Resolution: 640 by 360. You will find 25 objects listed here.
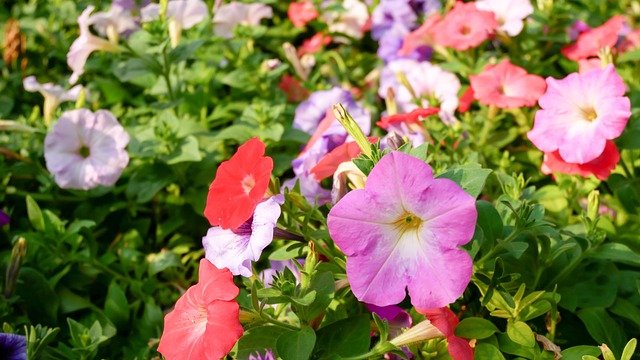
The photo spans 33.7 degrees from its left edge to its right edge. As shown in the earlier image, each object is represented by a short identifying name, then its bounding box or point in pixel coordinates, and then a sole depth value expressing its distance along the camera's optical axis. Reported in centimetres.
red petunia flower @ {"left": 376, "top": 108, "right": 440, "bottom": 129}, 73
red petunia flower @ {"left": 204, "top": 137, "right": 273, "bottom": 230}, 60
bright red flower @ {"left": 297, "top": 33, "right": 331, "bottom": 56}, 102
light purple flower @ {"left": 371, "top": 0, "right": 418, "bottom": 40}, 99
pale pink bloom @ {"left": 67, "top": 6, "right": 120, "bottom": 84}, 85
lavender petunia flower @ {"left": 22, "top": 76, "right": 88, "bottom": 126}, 85
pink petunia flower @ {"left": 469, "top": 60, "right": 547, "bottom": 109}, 78
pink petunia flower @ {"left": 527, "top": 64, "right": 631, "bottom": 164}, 69
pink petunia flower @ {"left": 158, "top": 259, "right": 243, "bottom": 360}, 57
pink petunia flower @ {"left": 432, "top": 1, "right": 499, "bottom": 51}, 85
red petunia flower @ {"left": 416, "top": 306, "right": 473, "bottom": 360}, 59
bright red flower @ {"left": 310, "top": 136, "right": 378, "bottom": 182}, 65
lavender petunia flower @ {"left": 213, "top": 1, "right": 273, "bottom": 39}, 94
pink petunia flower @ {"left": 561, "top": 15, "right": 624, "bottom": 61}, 85
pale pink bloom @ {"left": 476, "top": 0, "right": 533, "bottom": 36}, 86
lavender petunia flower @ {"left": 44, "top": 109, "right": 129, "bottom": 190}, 80
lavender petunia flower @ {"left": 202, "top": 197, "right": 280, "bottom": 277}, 59
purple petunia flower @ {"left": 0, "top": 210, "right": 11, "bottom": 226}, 74
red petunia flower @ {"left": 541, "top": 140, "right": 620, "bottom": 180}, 70
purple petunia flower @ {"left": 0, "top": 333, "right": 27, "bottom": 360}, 65
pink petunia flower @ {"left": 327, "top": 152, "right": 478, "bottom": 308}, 55
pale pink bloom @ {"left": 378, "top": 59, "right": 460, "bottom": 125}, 86
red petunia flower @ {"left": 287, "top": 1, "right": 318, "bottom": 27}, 102
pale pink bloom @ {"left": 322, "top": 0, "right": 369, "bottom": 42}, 105
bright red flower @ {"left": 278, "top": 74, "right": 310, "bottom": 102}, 95
